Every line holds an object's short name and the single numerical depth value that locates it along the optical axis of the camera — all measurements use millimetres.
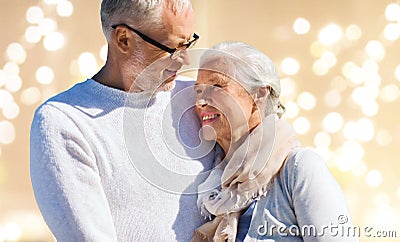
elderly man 3671
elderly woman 3742
